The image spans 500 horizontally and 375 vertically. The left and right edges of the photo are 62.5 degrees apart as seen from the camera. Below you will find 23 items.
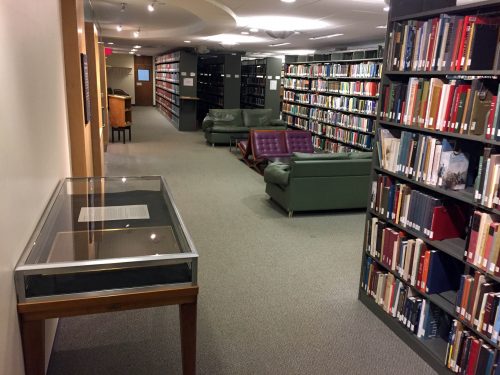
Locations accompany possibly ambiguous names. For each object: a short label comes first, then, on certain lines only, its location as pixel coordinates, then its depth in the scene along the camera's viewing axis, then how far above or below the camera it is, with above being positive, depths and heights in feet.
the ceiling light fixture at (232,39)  30.76 +3.30
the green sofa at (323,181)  17.12 -3.98
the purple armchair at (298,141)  26.30 -3.55
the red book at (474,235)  7.39 -2.54
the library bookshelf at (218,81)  44.23 -0.07
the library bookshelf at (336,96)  26.43 -0.80
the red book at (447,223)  8.46 -2.68
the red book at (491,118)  7.04 -0.44
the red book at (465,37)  7.51 +0.96
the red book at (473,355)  7.54 -4.72
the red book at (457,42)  7.74 +0.88
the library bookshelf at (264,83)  43.09 -0.10
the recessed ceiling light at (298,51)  41.72 +3.35
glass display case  5.53 -2.63
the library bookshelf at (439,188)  7.32 -1.94
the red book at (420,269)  8.82 -3.77
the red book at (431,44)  8.29 +0.89
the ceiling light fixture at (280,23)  21.88 +3.31
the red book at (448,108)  8.00 -0.34
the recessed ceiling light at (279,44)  35.53 +3.32
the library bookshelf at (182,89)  43.16 -1.07
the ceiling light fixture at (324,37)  28.17 +3.31
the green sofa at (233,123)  34.73 -3.44
